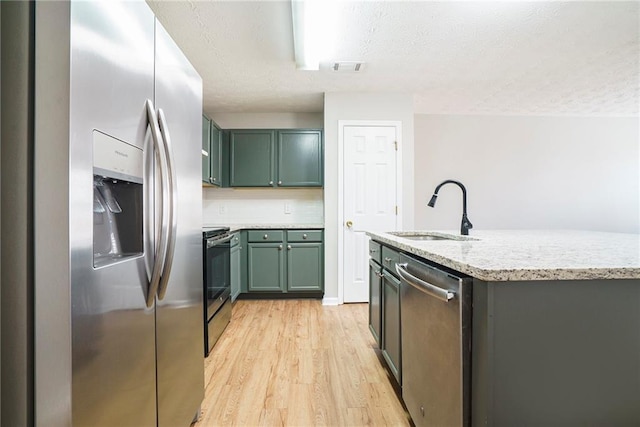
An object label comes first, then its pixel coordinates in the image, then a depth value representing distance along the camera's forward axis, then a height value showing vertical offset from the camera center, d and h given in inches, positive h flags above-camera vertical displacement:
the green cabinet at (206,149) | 127.0 +27.1
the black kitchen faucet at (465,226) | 80.4 -3.1
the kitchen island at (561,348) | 33.9 -14.7
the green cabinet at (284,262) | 142.1 -21.8
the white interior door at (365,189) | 140.0 +11.3
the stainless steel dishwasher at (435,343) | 36.7 -18.3
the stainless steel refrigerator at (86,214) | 25.3 +0.0
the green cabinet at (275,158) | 150.5 +27.3
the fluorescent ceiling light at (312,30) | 78.3 +51.8
